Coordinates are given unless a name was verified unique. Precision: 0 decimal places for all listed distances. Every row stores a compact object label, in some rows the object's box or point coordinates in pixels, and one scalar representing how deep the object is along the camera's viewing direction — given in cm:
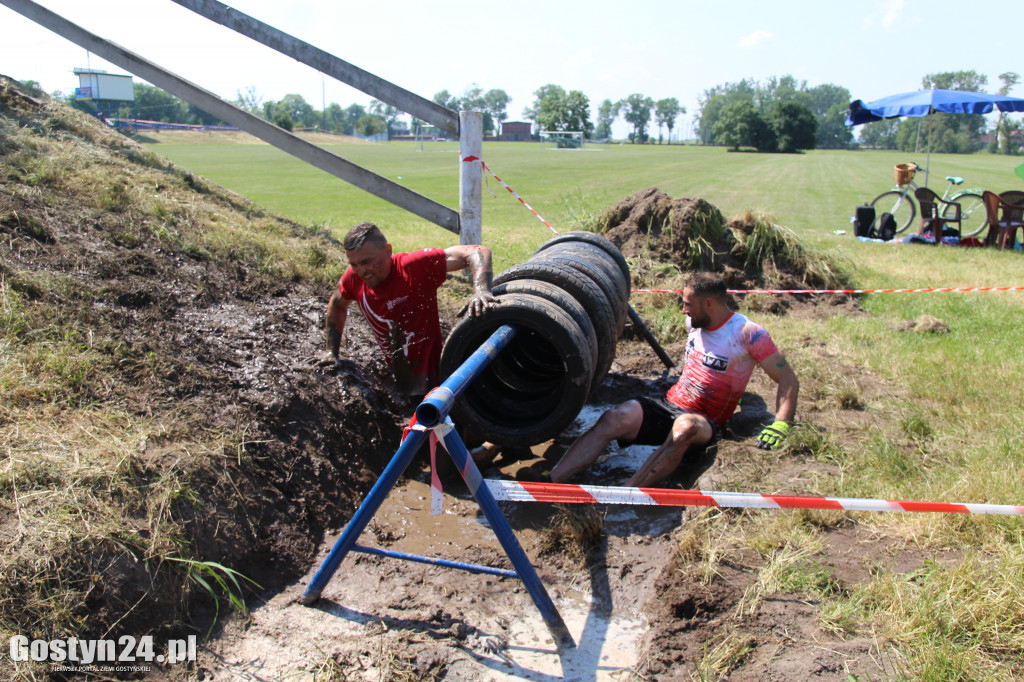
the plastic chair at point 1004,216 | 1263
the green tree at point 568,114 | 12169
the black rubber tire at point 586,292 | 520
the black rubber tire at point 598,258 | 604
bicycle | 1395
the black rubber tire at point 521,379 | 460
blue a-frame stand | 306
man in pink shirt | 467
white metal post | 774
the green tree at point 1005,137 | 9044
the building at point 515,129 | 12492
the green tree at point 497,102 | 18800
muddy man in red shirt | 488
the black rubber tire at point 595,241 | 668
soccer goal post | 8075
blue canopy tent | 1548
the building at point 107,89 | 6925
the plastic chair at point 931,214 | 1326
